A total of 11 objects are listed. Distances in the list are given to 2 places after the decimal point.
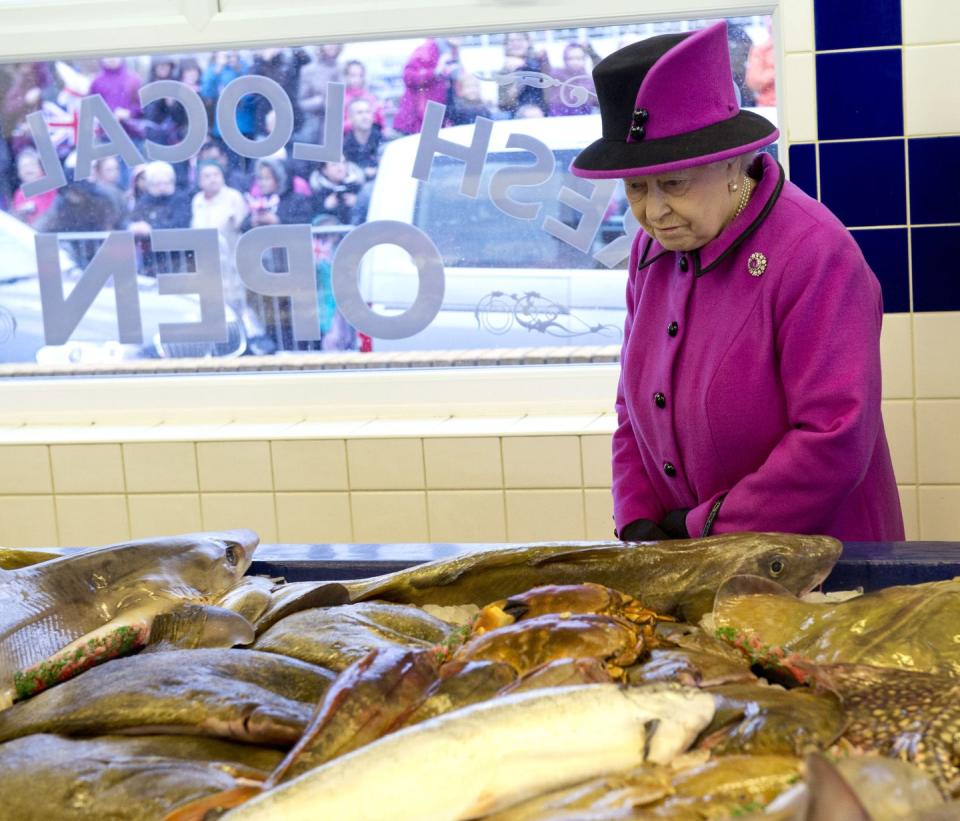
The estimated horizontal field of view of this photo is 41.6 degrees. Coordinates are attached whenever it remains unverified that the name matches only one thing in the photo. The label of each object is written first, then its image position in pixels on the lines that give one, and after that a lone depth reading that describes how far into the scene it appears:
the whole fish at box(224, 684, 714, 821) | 1.14
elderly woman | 2.23
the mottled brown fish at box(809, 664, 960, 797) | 1.23
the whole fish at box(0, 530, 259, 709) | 1.62
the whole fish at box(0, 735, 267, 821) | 1.25
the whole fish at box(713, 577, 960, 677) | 1.50
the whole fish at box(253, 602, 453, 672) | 1.59
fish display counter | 1.16
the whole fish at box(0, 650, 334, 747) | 1.38
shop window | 4.09
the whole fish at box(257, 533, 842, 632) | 1.75
